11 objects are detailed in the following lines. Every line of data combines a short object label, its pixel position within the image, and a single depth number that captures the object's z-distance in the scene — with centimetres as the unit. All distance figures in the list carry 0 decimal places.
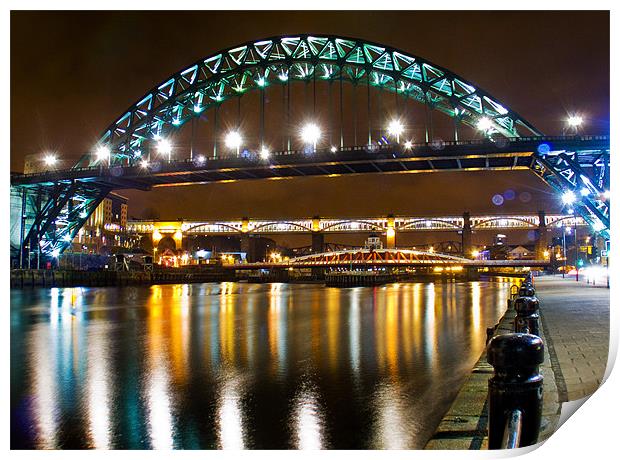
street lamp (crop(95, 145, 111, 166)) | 5406
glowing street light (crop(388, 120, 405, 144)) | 4632
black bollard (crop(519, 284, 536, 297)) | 931
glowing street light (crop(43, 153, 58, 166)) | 5814
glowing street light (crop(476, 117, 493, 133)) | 4078
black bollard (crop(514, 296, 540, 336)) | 612
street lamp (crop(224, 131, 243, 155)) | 5506
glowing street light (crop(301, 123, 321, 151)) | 5262
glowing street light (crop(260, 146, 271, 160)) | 4822
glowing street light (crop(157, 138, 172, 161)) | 5341
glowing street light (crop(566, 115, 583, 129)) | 3384
